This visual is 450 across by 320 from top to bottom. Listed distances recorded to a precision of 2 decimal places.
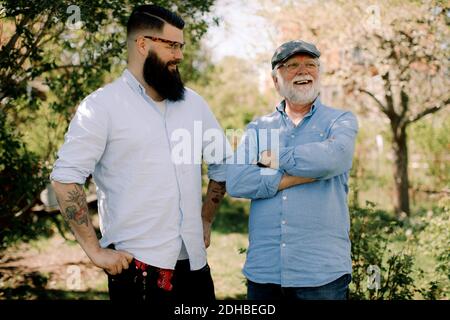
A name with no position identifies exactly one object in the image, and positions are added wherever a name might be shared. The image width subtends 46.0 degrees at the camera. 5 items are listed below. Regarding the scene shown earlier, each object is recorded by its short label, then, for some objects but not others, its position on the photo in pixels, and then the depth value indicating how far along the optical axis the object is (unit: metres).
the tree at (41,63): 3.76
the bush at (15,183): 4.78
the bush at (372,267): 4.35
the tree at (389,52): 7.65
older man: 2.79
